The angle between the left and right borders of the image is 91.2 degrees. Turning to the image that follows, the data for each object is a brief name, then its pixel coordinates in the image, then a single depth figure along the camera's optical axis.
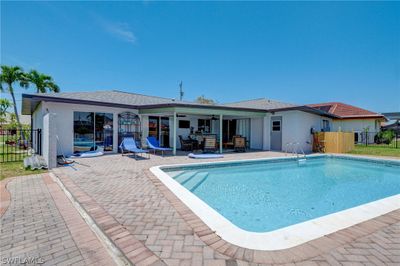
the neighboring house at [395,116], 32.31
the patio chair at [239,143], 14.13
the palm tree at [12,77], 24.55
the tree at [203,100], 42.41
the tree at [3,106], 21.65
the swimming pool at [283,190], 3.87
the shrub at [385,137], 21.22
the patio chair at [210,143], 13.06
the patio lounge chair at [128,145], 11.12
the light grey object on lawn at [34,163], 7.49
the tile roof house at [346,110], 23.15
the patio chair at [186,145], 14.47
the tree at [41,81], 26.27
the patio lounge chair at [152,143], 11.78
